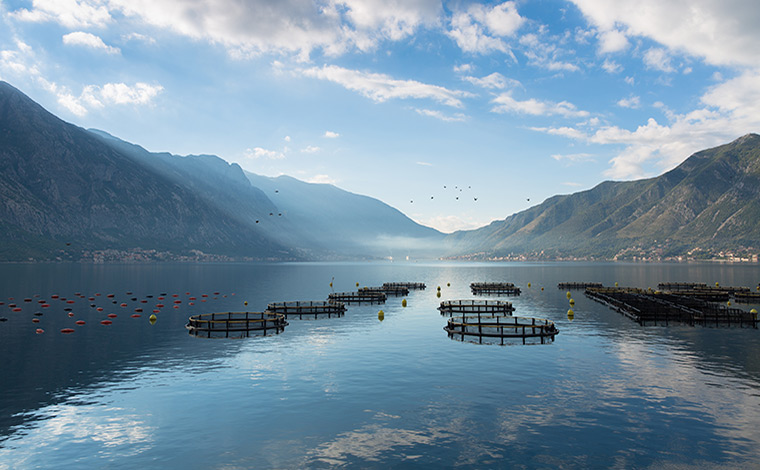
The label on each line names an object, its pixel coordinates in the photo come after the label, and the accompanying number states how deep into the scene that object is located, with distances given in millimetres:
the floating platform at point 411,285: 166312
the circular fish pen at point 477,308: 95288
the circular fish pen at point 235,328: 71044
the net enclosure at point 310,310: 93162
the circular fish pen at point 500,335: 65856
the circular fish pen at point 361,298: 122000
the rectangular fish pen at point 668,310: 81375
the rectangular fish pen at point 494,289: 152000
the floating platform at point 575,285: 166250
